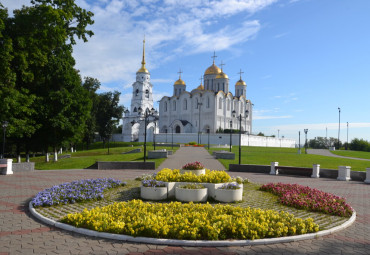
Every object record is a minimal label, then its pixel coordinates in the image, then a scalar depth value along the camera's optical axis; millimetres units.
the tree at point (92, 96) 43094
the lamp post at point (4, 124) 18203
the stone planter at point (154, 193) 9781
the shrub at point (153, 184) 9973
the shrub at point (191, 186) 9656
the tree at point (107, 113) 54000
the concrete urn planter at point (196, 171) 12367
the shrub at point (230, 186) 9680
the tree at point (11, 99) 16938
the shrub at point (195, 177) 10369
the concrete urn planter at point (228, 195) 9508
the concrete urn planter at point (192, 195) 9461
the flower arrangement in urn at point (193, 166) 12608
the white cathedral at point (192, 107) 68125
